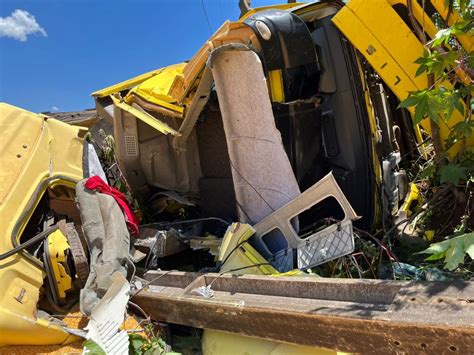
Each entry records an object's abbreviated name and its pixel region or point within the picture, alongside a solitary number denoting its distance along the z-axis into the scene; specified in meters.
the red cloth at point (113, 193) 3.18
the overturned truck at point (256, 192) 2.10
